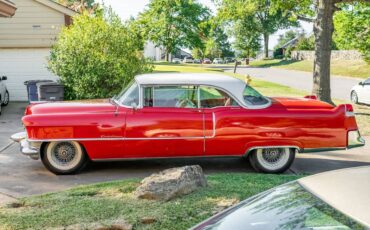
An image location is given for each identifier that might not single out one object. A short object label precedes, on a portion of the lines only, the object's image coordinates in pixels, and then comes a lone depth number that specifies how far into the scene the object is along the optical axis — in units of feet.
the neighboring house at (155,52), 267.43
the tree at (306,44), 227.61
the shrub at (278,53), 264.31
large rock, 19.69
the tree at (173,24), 198.18
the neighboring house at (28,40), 63.21
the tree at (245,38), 234.79
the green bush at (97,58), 47.39
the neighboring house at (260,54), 327.22
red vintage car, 24.97
